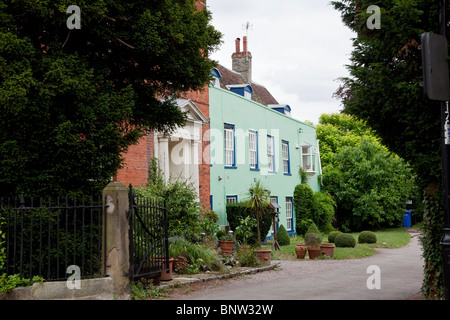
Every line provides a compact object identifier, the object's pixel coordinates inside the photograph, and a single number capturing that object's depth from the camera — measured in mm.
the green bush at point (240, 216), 19641
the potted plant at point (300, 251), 17141
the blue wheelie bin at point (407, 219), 36969
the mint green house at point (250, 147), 20047
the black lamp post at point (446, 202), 5727
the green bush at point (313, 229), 20453
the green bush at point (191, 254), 11883
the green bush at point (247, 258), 13875
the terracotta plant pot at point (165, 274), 10367
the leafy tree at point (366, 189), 31984
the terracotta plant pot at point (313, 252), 17078
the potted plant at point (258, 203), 18898
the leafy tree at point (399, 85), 7332
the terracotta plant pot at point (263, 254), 14648
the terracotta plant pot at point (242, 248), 14331
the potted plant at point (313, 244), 17109
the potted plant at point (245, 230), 17875
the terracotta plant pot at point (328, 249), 17375
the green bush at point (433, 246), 7574
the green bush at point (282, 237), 21812
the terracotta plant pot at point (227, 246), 16078
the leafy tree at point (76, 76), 8266
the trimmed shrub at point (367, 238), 23438
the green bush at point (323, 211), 27450
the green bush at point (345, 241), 20531
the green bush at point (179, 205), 14359
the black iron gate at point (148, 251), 8641
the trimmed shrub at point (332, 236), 22172
